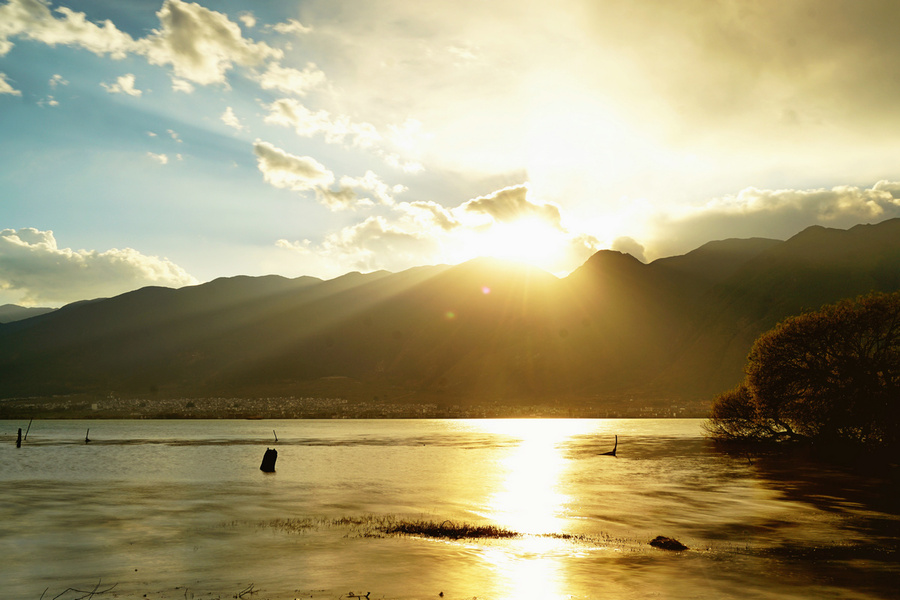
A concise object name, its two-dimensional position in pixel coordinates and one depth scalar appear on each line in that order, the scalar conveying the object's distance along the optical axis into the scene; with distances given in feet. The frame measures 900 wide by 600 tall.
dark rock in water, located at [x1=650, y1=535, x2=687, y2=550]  86.94
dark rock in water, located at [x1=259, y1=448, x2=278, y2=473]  203.41
